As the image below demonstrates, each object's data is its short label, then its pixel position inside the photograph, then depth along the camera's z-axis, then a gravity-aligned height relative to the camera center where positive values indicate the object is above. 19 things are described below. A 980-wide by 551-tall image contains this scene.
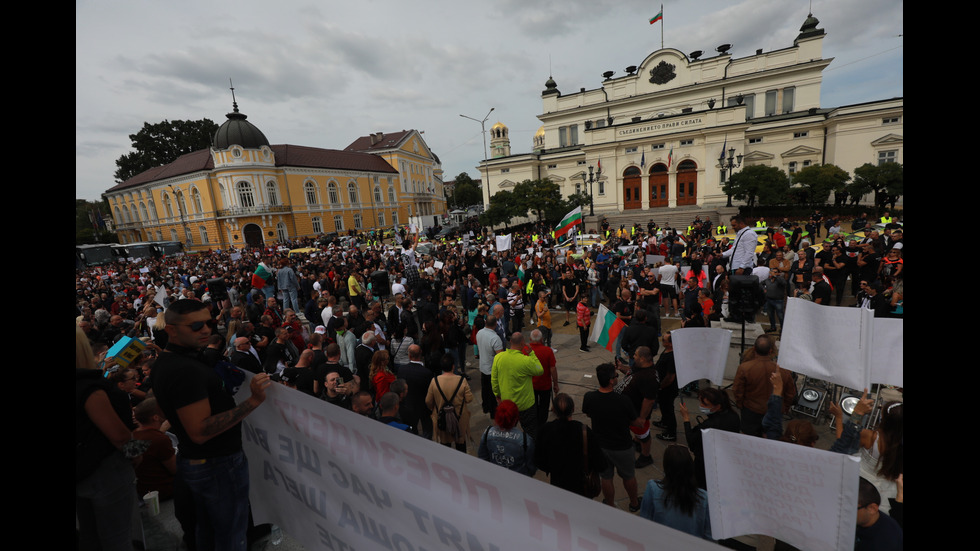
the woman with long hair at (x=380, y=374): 4.61 -1.79
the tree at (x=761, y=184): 29.67 +0.60
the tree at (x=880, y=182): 26.41 +0.00
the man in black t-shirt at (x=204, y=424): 2.21 -1.06
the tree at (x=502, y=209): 38.28 +0.49
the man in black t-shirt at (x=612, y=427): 3.69 -2.11
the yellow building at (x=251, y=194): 45.06 +5.43
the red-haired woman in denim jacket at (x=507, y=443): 3.40 -1.99
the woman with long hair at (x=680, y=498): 2.57 -2.03
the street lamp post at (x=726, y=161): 33.97 +2.93
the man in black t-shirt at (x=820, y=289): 7.65 -2.01
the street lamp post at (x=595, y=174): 39.53 +3.23
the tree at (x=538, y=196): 38.22 +1.56
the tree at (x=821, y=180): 28.95 +0.51
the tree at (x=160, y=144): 61.22 +15.76
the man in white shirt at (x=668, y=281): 9.85 -2.05
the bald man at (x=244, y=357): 5.20 -1.60
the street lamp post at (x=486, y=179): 50.69 +4.79
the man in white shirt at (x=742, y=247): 7.77 -1.08
